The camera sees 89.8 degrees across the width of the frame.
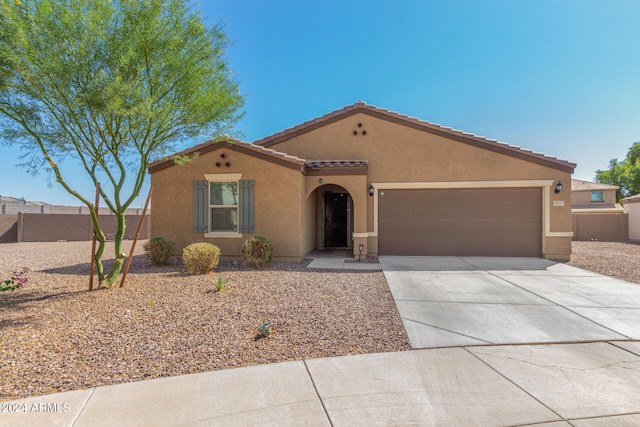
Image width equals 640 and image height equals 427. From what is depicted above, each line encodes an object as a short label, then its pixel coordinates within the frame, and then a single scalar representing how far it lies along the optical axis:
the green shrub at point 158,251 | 9.50
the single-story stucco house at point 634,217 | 19.17
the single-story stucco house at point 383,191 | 10.34
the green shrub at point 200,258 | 8.24
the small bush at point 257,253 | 9.34
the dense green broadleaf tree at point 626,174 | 34.56
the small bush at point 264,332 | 4.44
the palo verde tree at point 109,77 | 5.26
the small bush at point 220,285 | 6.57
